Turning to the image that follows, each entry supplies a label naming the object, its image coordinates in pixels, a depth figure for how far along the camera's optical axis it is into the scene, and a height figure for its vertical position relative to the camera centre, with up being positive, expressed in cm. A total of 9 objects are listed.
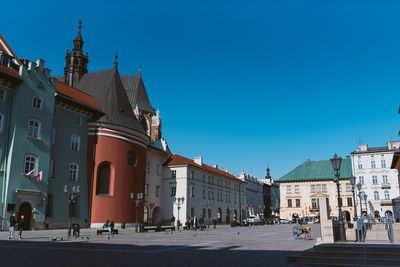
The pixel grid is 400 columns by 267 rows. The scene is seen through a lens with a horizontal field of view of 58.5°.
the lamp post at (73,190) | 2502 +131
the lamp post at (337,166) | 1517 +195
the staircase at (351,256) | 1084 -144
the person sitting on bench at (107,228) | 2805 -145
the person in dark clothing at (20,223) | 2200 -84
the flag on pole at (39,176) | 3325 +305
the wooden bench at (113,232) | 2812 -174
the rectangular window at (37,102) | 3394 +1004
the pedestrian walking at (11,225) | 2143 -92
